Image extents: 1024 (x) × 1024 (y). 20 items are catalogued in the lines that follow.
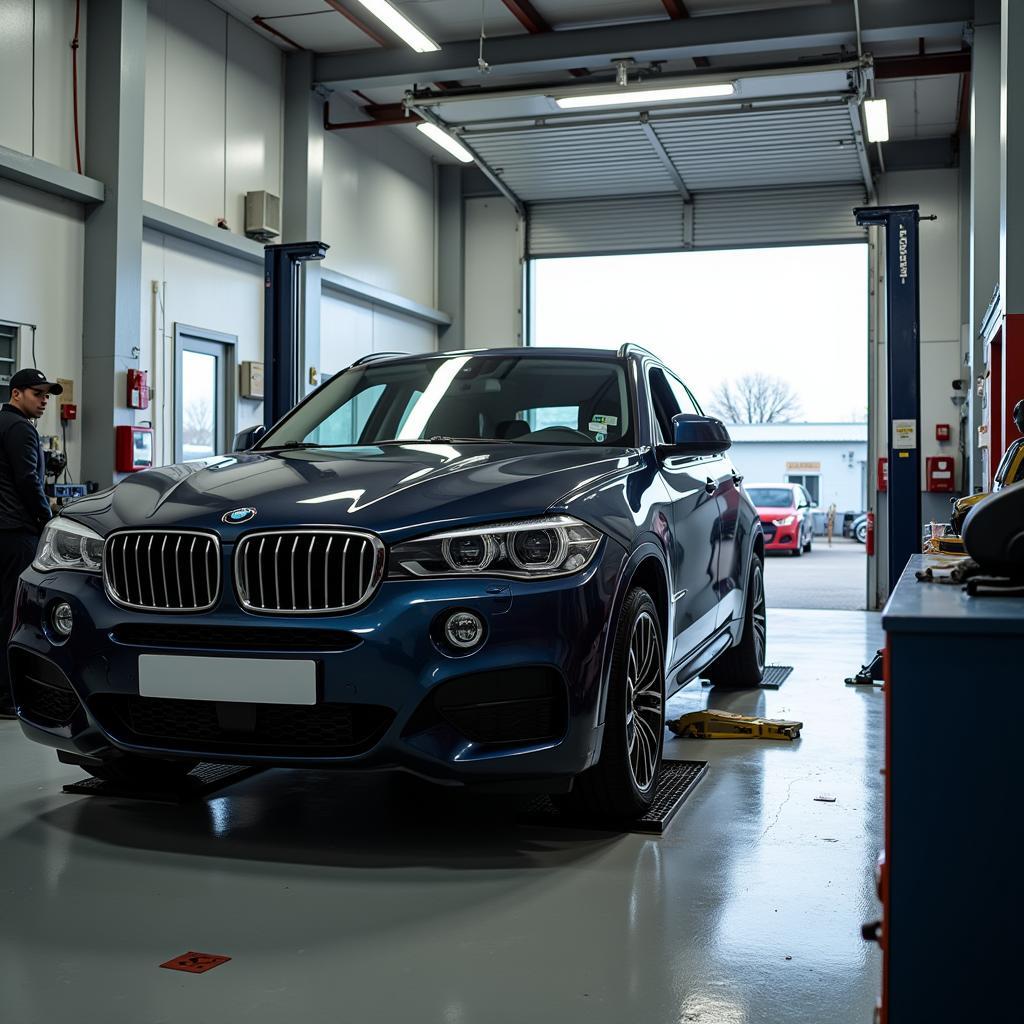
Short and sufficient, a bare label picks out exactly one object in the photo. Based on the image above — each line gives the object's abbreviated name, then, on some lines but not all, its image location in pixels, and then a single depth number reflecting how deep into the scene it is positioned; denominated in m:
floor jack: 4.98
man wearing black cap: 5.71
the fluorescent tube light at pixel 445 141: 11.69
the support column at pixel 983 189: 9.53
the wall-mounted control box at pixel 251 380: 10.86
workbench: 1.48
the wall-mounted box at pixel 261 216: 10.74
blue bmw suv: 3.01
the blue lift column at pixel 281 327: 8.97
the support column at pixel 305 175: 11.50
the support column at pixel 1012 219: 6.72
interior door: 10.02
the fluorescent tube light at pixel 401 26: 9.27
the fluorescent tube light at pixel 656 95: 10.67
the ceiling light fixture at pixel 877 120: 10.60
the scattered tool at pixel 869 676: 6.48
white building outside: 40.75
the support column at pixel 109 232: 8.73
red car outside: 23.25
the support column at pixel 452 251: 15.27
